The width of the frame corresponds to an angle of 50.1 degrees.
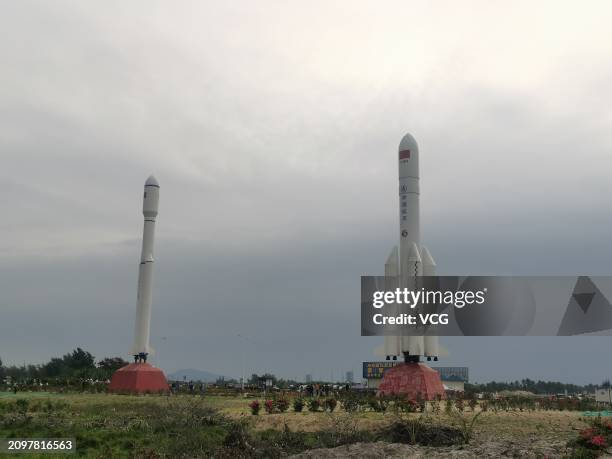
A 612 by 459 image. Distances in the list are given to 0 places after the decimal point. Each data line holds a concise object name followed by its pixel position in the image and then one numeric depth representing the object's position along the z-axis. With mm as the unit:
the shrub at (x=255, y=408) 33531
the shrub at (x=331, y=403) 33862
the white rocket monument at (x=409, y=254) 47531
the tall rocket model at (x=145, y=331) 56859
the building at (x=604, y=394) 56269
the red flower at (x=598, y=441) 21047
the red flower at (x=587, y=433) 21634
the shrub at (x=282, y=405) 35047
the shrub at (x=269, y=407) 34250
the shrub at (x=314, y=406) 35059
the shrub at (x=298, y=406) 35125
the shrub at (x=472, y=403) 36044
